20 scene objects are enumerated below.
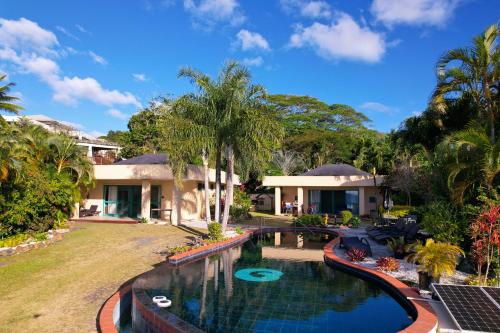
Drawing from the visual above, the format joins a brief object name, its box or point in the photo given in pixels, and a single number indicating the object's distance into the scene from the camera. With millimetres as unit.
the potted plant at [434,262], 7852
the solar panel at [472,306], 5383
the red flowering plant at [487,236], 7855
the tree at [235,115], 14617
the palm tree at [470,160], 8648
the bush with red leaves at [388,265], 10016
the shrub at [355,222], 20984
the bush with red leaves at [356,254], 11453
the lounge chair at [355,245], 12176
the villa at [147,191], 21531
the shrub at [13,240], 12805
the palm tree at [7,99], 18552
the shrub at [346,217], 21372
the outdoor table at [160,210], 22211
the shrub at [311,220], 21047
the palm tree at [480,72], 10492
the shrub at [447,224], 9945
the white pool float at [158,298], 7582
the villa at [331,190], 26281
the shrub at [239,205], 23719
